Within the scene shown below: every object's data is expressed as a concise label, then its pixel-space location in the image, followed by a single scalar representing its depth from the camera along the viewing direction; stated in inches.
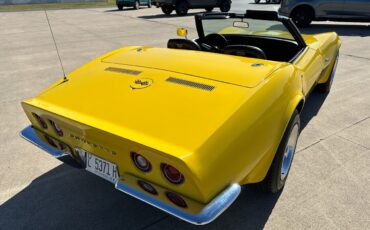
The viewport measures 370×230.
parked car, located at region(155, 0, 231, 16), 609.2
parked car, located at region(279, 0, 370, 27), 376.5
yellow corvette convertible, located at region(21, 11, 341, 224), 63.6
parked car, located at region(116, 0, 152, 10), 792.3
